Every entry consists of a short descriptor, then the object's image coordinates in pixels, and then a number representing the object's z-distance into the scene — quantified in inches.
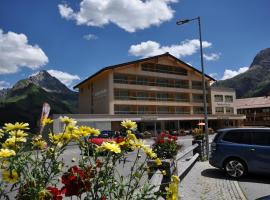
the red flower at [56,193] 51.1
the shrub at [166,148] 213.8
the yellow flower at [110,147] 55.4
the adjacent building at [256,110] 2089.9
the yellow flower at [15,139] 57.8
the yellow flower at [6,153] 50.8
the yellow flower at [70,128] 62.1
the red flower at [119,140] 66.8
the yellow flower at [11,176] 50.1
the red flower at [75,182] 51.9
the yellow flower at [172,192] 54.7
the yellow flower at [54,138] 63.1
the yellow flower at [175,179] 59.0
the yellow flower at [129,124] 70.7
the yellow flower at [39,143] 71.4
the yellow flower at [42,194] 49.3
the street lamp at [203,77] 401.3
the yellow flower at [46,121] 72.9
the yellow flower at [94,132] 63.9
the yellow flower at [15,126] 59.9
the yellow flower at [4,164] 54.7
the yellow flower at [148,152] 68.9
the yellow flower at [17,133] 59.7
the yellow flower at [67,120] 63.1
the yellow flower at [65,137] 61.3
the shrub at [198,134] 435.9
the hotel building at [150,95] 1269.9
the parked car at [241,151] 254.1
